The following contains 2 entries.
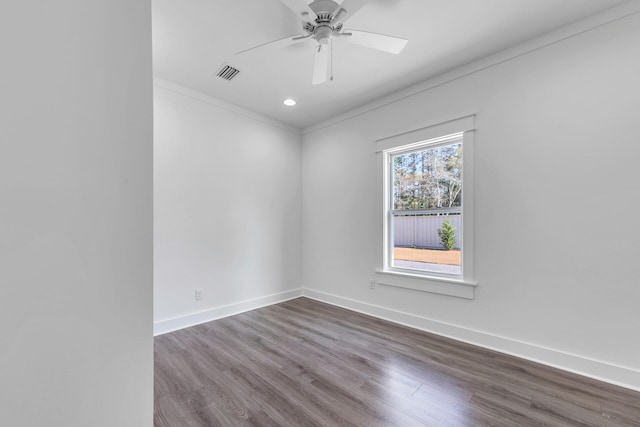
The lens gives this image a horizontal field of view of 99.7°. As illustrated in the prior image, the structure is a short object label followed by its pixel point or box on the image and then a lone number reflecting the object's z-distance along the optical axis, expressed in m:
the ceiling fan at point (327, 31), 1.77
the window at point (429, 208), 2.75
